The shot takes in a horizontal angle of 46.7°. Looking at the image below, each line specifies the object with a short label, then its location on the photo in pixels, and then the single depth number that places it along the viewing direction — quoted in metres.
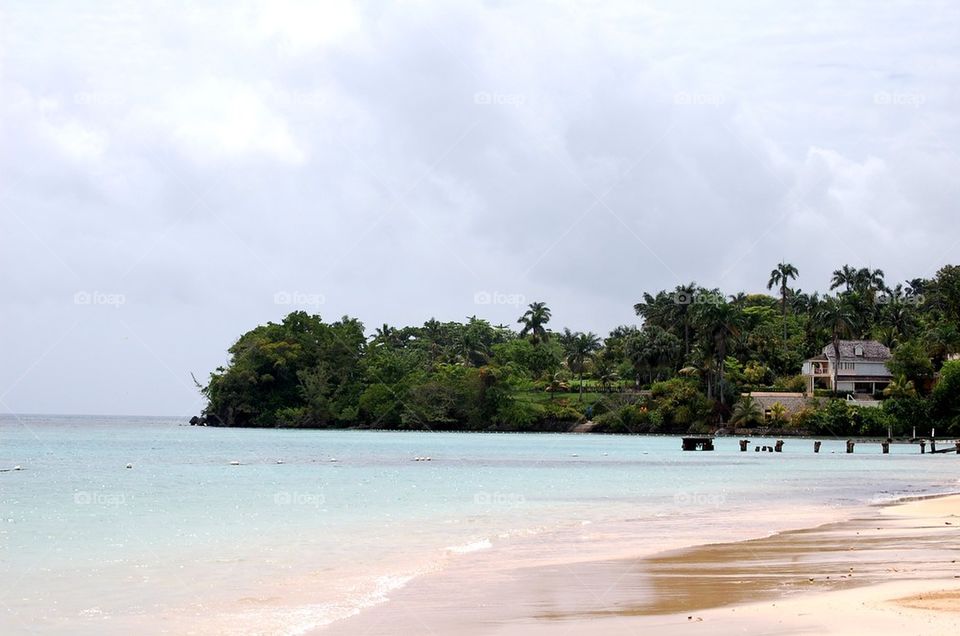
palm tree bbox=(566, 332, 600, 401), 156.12
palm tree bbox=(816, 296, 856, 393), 124.88
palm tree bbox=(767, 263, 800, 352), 160.12
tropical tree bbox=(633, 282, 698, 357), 140.05
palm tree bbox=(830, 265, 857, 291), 169.38
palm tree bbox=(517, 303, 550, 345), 168.88
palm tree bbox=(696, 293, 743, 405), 121.50
